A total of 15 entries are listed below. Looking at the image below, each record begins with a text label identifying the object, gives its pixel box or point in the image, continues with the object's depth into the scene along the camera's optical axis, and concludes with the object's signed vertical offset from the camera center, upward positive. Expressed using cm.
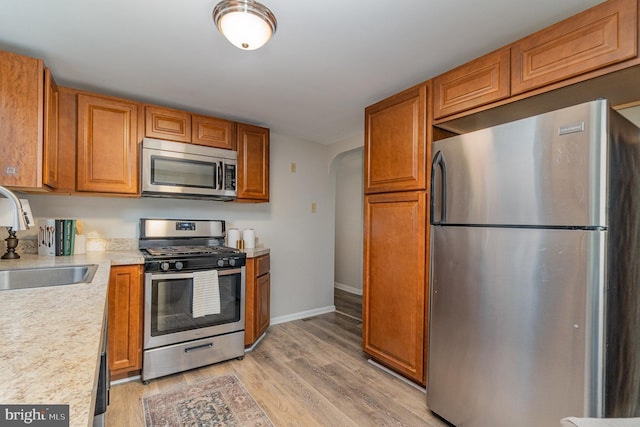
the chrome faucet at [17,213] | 129 -2
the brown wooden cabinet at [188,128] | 256 +73
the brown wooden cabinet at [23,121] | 180 +53
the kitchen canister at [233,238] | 313 -26
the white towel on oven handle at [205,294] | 242 -65
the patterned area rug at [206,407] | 184 -124
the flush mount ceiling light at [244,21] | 140 +89
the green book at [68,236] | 231 -19
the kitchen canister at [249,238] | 311 -26
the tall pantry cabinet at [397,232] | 213 -14
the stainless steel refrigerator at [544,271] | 128 -26
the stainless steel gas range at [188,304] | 229 -73
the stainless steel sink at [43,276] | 171 -38
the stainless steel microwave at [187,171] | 249 +35
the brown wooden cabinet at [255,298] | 274 -78
